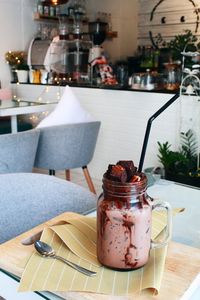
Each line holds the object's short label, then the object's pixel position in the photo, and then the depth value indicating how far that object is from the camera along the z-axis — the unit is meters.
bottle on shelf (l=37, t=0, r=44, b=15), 5.16
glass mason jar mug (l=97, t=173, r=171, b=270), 0.74
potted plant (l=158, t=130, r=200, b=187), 3.05
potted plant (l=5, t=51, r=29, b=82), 4.84
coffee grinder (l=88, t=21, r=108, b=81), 5.22
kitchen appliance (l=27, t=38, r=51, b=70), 4.70
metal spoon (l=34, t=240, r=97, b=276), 0.78
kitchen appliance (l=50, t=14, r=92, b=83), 4.44
